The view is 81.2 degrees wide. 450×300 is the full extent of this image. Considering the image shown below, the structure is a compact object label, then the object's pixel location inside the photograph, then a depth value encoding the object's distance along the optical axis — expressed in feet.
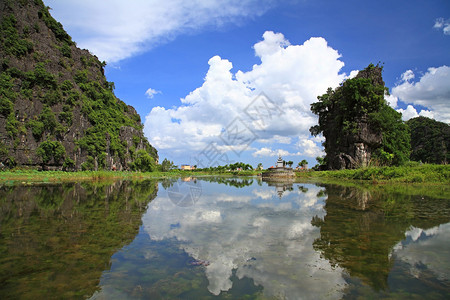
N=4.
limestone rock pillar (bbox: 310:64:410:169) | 111.65
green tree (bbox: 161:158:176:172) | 208.74
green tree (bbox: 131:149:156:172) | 182.07
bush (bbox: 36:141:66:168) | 120.67
